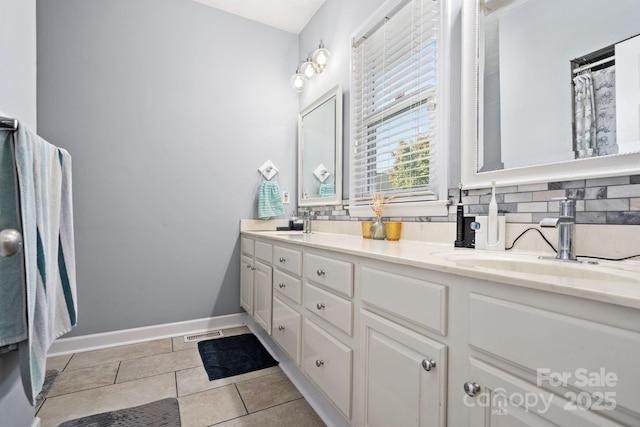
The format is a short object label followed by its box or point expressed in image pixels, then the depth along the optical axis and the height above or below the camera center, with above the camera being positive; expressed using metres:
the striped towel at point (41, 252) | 0.83 -0.13
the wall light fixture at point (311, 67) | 2.39 +1.25
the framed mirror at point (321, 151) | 2.31 +0.54
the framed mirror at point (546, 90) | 0.91 +0.46
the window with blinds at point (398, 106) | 1.54 +0.65
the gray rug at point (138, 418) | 1.40 -1.00
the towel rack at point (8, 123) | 0.79 +0.24
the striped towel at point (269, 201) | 2.70 +0.12
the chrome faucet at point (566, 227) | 0.92 -0.03
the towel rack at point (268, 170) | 2.77 +0.41
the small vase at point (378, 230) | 1.73 -0.09
